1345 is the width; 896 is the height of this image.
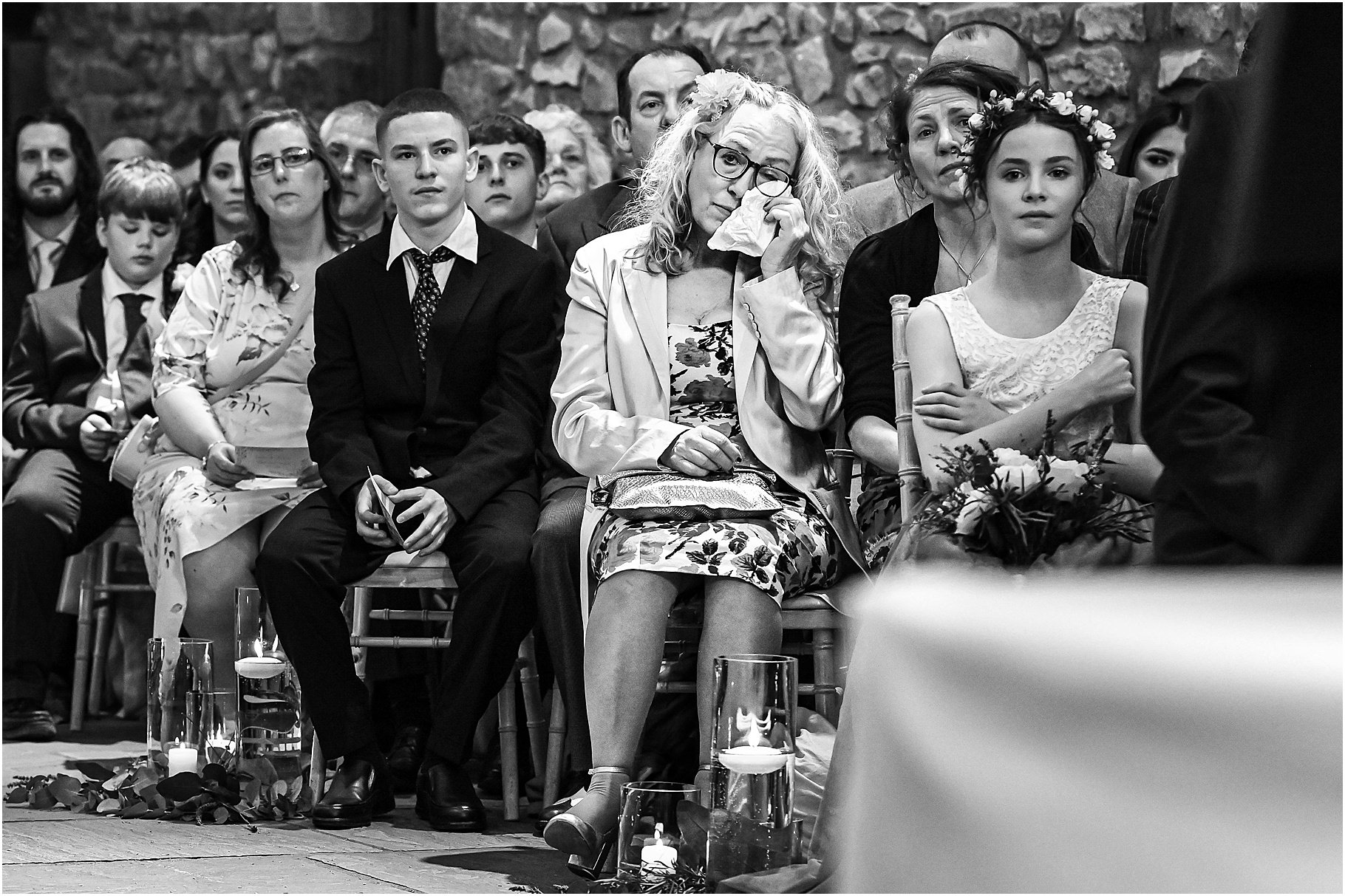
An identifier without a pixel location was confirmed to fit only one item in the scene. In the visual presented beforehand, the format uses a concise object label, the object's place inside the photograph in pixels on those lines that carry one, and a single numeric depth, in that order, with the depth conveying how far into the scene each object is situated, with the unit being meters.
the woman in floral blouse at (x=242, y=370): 8.34
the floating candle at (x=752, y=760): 5.24
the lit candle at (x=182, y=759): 7.46
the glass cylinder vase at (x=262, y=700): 7.50
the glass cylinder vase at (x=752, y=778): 5.30
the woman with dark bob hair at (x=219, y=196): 10.52
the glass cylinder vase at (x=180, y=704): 7.45
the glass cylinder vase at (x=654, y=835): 5.41
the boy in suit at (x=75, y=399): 10.05
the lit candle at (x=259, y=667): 7.50
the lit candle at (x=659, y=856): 5.41
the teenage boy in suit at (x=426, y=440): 7.19
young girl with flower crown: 6.31
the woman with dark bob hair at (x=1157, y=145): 9.03
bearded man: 11.56
